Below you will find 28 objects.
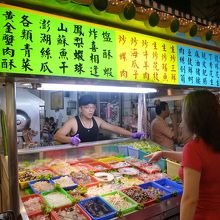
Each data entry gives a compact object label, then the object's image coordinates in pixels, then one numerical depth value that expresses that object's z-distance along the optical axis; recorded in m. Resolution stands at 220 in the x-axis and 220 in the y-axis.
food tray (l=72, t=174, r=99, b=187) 2.88
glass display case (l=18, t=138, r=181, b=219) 2.50
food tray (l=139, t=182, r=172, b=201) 2.62
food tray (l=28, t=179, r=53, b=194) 2.62
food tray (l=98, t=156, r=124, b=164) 3.86
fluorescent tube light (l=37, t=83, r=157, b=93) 2.86
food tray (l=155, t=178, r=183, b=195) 2.79
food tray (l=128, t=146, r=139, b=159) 4.07
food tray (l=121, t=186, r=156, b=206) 2.47
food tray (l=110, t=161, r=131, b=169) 3.58
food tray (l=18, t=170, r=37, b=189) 2.76
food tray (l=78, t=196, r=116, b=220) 2.18
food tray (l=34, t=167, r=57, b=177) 3.14
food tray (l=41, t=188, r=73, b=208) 2.35
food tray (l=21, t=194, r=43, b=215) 2.41
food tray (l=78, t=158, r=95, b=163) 3.80
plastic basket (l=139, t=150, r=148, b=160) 3.95
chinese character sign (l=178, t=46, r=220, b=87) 3.70
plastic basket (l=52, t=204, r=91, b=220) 2.16
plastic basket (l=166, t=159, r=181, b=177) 3.22
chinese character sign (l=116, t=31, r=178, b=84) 2.92
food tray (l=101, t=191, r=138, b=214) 2.31
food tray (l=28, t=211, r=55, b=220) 2.15
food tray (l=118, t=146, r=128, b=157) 4.27
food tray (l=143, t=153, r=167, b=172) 3.52
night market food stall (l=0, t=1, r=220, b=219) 2.10
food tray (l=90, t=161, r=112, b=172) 3.43
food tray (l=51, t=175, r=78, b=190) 2.76
